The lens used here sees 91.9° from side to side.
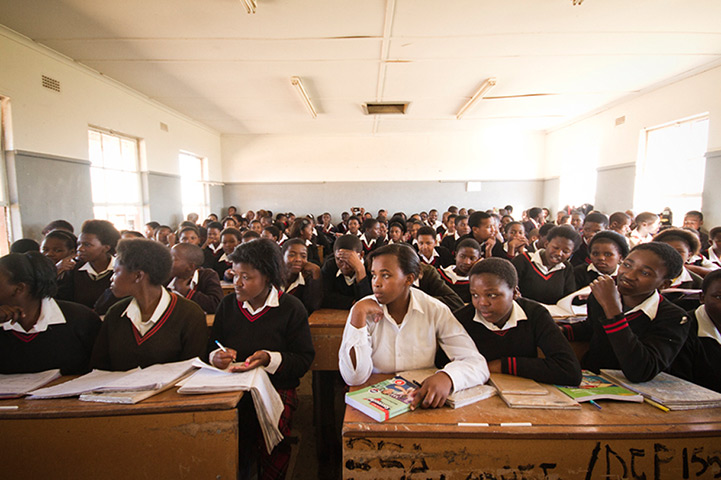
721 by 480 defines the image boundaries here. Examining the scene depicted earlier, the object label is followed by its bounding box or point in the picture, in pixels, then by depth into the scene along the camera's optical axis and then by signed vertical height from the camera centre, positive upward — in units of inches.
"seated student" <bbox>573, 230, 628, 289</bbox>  95.0 -11.8
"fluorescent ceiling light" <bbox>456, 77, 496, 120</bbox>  227.9 +82.5
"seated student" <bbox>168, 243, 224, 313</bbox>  93.1 -20.7
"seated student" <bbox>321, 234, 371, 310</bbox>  101.0 -21.5
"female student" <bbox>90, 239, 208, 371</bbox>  62.1 -21.0
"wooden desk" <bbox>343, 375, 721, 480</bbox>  42.4 -29.5
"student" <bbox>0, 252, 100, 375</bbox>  60.4 -21.2
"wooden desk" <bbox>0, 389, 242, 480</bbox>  47.6 -32.1
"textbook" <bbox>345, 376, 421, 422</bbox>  44.8 -26.2
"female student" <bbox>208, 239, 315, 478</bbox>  62.4 -24.9
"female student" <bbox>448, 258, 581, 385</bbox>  54.8 -20.4
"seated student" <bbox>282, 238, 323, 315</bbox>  102.3 -21.4
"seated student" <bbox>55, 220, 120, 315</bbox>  99.4 -19.2
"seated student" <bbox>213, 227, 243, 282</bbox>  150.5 -16.1
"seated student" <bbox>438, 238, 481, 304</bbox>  106.7 -18.4
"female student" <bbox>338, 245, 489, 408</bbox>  54.3 -20.8
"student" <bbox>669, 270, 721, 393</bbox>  57.1 -22.9
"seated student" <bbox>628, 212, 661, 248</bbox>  183.6 -10.6
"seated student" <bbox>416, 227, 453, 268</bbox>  134.7 -15.5
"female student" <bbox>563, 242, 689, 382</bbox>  52.3 -18.6
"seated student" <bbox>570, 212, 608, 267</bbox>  144.7 -10.1
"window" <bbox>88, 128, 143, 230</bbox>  215.0 +18.2
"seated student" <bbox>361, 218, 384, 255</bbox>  198.5 -17.4
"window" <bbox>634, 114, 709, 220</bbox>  224.4 +28.5
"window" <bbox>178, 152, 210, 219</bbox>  331.9 +22.7
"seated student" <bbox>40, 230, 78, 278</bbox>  102.0 -13.2
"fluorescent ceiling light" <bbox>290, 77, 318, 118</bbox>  220.6 +80.2
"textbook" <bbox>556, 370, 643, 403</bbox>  48.0 -26.2
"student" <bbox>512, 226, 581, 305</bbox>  102.0 -19.2
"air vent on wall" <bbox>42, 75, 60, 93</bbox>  173.5 +61.9
